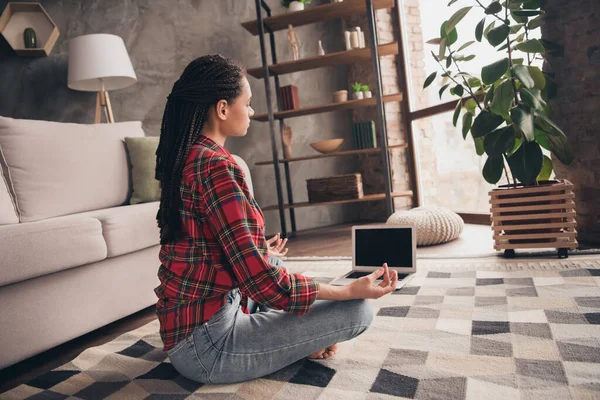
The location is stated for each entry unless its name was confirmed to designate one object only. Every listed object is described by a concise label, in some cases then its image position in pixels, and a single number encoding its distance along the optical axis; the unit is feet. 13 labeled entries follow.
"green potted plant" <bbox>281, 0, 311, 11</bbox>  11.18
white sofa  4.57
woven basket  11.34
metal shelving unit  10.74
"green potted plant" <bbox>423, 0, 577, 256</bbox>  6.40
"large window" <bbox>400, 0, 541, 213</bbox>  11.16
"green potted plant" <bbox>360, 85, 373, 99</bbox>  11.53
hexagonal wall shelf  9.96
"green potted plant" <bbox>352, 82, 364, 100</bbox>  11.39
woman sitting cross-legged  3.03
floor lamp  9.80
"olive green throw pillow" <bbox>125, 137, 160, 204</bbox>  7.82
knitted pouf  8.62
